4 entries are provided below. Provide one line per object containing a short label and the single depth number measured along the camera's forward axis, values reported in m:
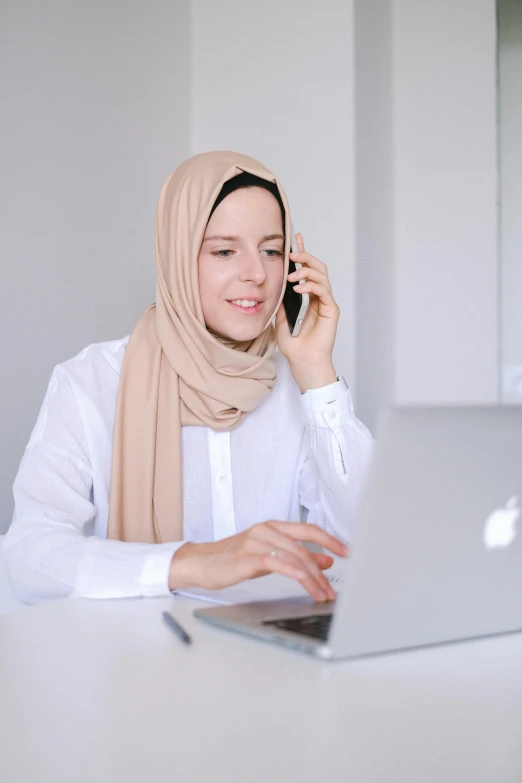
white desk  0.63
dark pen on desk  0.97
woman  1.82
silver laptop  0.81
